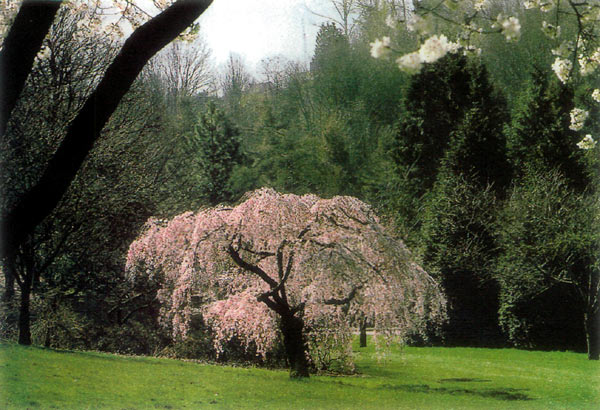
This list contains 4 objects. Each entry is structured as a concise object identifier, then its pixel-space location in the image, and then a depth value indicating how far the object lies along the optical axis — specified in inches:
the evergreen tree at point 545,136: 912.9
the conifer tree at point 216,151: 1180.3
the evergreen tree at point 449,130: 943.7
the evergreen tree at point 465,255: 801.6
